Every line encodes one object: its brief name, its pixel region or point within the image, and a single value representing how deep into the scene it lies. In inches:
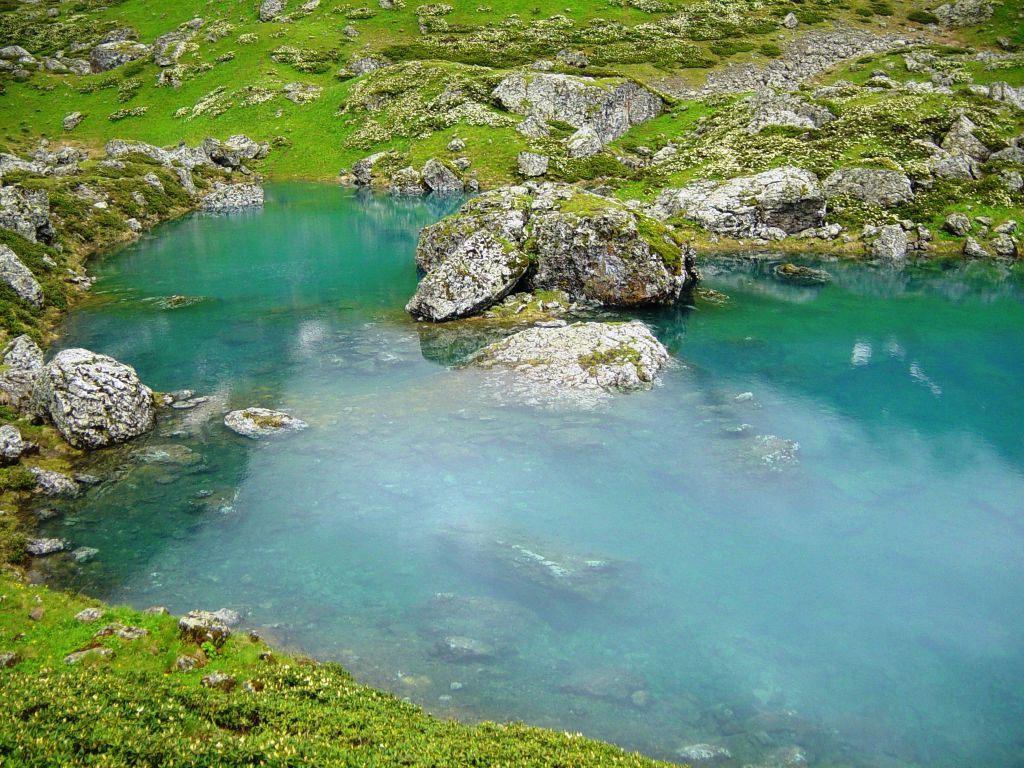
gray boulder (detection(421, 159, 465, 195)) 3954.2
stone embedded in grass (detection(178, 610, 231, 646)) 698.2
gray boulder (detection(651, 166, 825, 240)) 2657.5
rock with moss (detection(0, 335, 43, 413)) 1240.8
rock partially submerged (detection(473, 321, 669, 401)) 1413.6
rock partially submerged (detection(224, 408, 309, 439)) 1222.9
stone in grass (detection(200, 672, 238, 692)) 627.5
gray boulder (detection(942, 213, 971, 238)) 2608.3
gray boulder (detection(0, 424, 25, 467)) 1063.6
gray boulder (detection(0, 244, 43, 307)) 1743.4
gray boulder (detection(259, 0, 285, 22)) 6668.3
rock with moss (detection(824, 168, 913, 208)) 2758.4
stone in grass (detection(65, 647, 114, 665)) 641.0
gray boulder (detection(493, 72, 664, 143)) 4286.4
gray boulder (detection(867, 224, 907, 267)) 2539.4
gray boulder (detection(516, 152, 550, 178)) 3789.4
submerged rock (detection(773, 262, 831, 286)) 2262.6
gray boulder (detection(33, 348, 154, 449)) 1164.5
